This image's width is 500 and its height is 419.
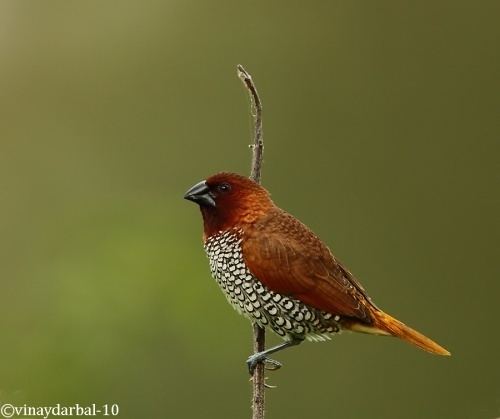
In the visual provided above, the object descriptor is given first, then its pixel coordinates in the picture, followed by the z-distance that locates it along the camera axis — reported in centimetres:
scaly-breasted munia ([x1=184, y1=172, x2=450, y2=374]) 721
